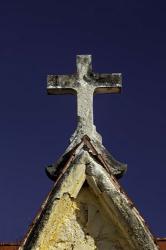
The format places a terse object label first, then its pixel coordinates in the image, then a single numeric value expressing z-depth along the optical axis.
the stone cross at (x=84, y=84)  9.76
